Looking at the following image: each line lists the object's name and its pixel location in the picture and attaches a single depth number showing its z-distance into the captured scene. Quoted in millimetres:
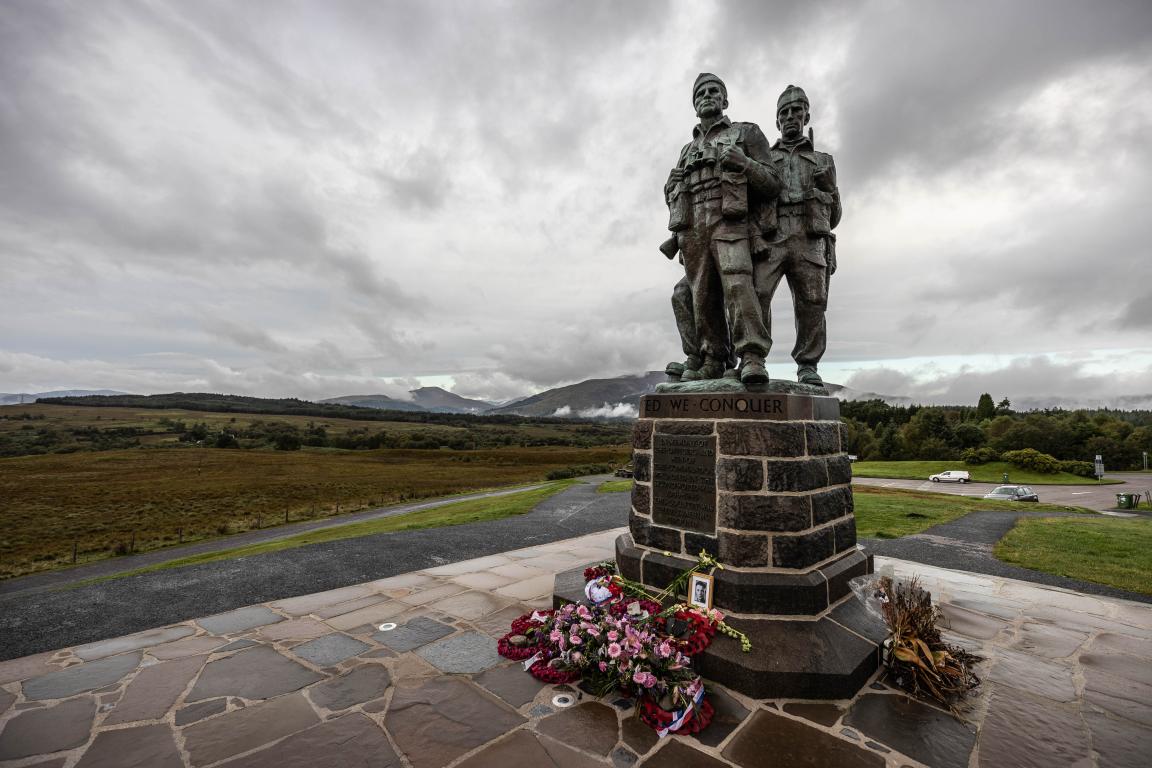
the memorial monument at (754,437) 3865
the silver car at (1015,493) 25781
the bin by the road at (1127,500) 24644
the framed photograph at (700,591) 4023
